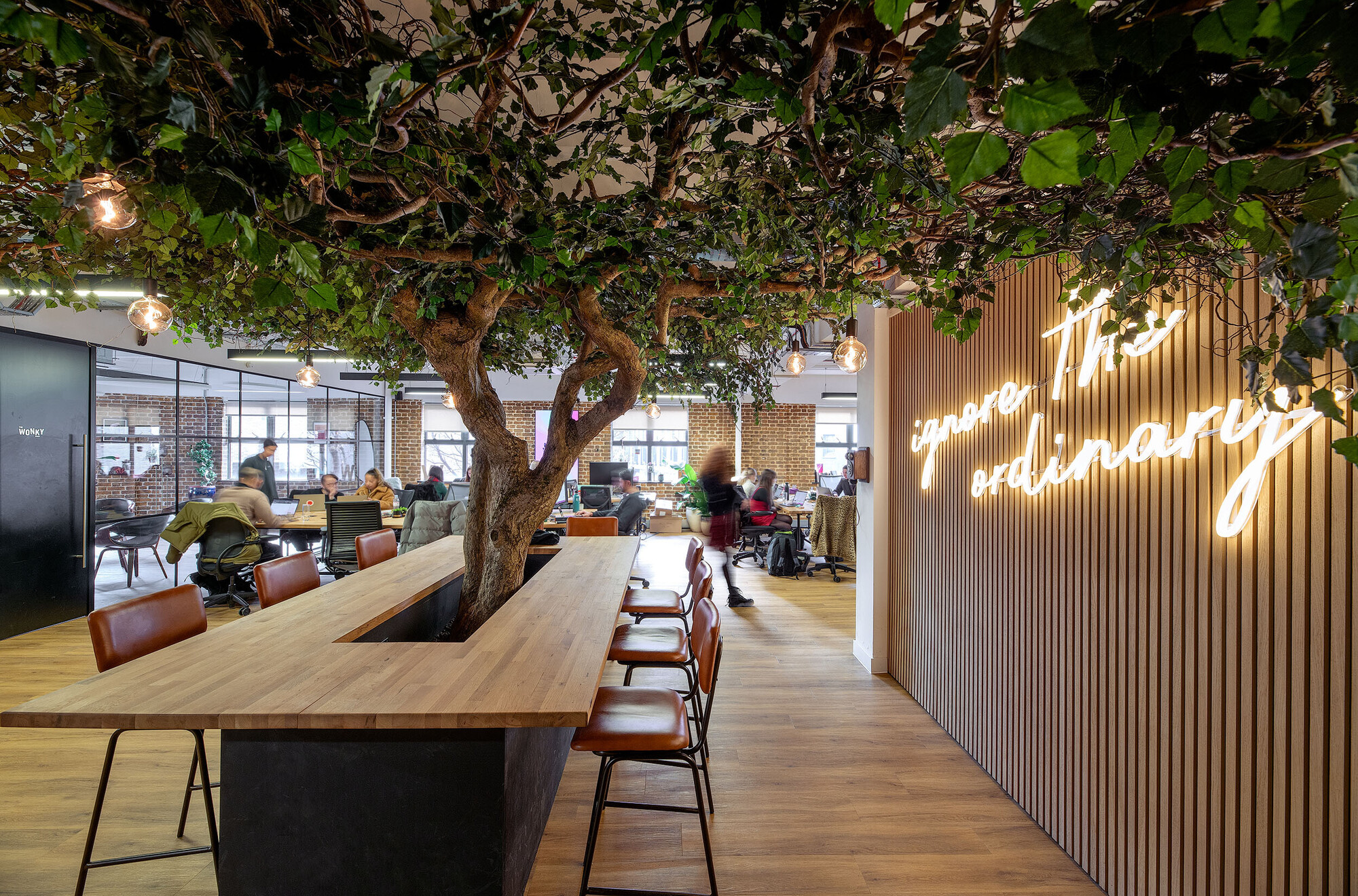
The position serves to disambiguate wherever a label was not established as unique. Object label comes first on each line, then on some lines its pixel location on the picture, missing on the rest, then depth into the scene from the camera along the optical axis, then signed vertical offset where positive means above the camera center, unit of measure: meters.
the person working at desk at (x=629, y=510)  9.13 -0.81
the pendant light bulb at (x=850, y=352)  4.25 +0.72
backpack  8.30 -1.32
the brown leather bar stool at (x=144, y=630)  2.18 -0.68
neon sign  1.73 +0.08
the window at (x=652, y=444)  12.89 +0.25
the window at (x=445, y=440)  12.89 +0.32
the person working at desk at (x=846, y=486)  9.36 -0.44
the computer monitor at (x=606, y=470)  10.73 -0.25
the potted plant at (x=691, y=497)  10.16 -0.74
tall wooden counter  1.75 -0.91
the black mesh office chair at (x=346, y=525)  6.41 -0.73
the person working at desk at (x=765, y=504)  8.70 -0.68
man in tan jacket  6.32 -0.51
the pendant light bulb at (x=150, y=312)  3.72 +0.87
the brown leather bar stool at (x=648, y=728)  2.17 -1.00
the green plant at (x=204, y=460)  7.55 -0.08
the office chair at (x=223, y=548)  5.77 -0.89
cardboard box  12.33 -1.36
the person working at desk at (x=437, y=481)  7.55 -0.34
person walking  6.61 -0.47
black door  5.34 -0.27
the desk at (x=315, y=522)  6.53 -0.74
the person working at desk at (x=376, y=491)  7.87 -0.46
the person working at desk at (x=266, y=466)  7.04 -0.14
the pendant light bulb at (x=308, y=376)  6.31 +0.81
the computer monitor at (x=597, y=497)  9.62 -0.64
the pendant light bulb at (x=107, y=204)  1.62 +0.80
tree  0.73 +0.65
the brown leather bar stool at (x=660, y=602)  3.86 -0.94
